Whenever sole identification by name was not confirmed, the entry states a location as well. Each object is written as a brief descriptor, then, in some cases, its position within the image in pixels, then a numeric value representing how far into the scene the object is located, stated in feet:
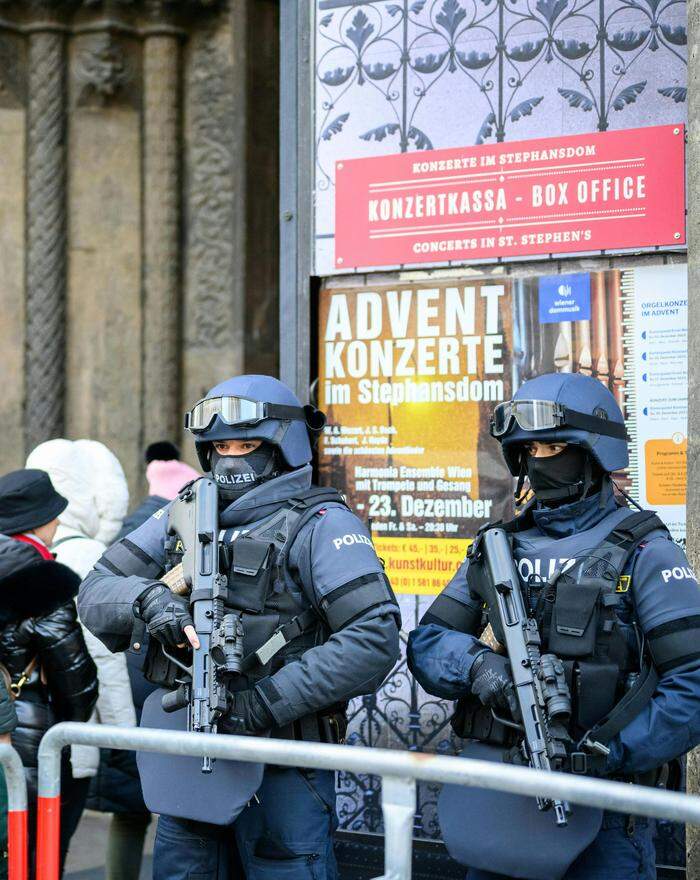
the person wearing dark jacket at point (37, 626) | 12.34
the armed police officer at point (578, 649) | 9.75
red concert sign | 14.01
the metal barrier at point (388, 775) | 7.18
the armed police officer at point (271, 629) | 10.61
